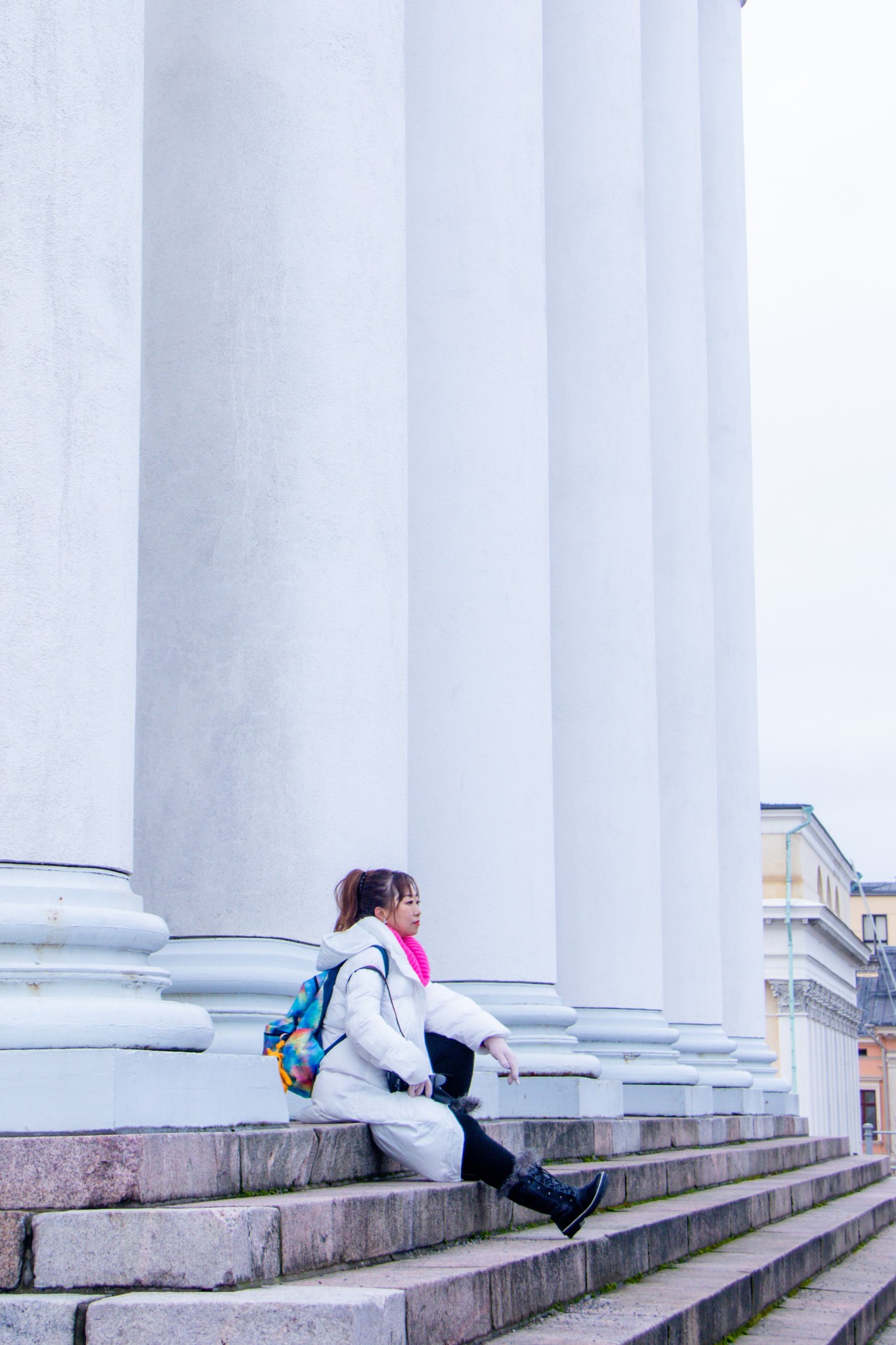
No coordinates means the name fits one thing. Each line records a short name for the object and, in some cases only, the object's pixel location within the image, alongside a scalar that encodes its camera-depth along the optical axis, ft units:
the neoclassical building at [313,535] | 39.11
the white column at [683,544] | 120.16
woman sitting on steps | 44.98
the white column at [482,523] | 71.26
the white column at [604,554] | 95.30
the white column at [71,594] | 37.27
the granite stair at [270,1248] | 29.84
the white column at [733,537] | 143.43
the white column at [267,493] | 52.95
